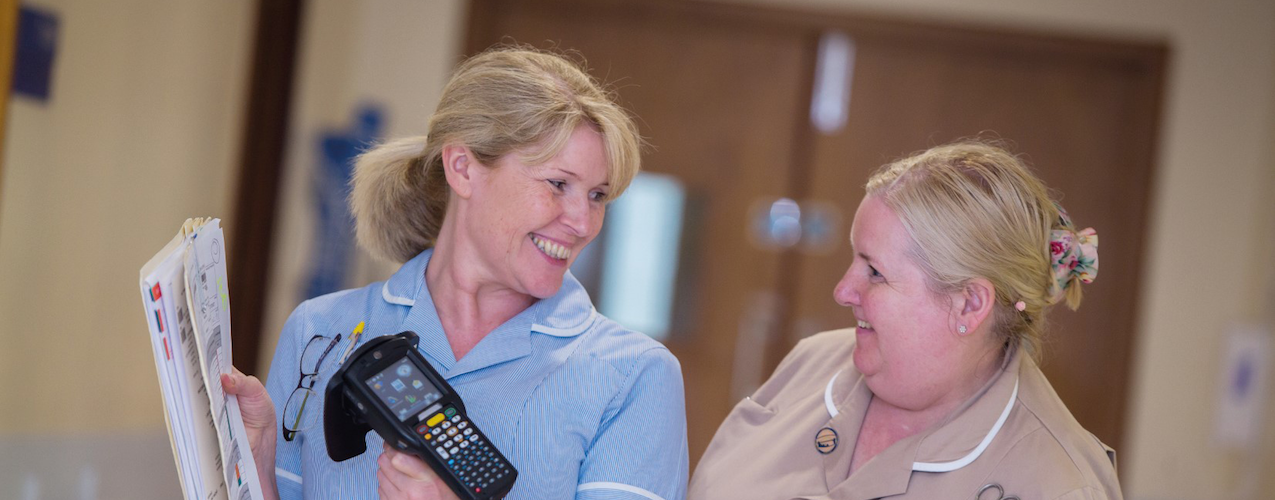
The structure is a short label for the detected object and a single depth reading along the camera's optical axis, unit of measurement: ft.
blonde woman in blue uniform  8.95
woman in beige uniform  9.25
